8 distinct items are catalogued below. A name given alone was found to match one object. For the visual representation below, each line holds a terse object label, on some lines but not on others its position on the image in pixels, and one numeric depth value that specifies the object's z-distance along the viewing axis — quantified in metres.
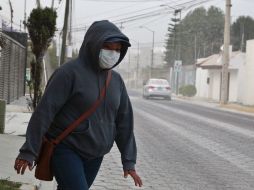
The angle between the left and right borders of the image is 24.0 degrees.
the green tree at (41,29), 14.34
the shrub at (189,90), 55.62
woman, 3.88
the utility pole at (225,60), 37.72
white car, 41.53
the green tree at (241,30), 88.19
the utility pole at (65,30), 24.64
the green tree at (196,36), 95.88
